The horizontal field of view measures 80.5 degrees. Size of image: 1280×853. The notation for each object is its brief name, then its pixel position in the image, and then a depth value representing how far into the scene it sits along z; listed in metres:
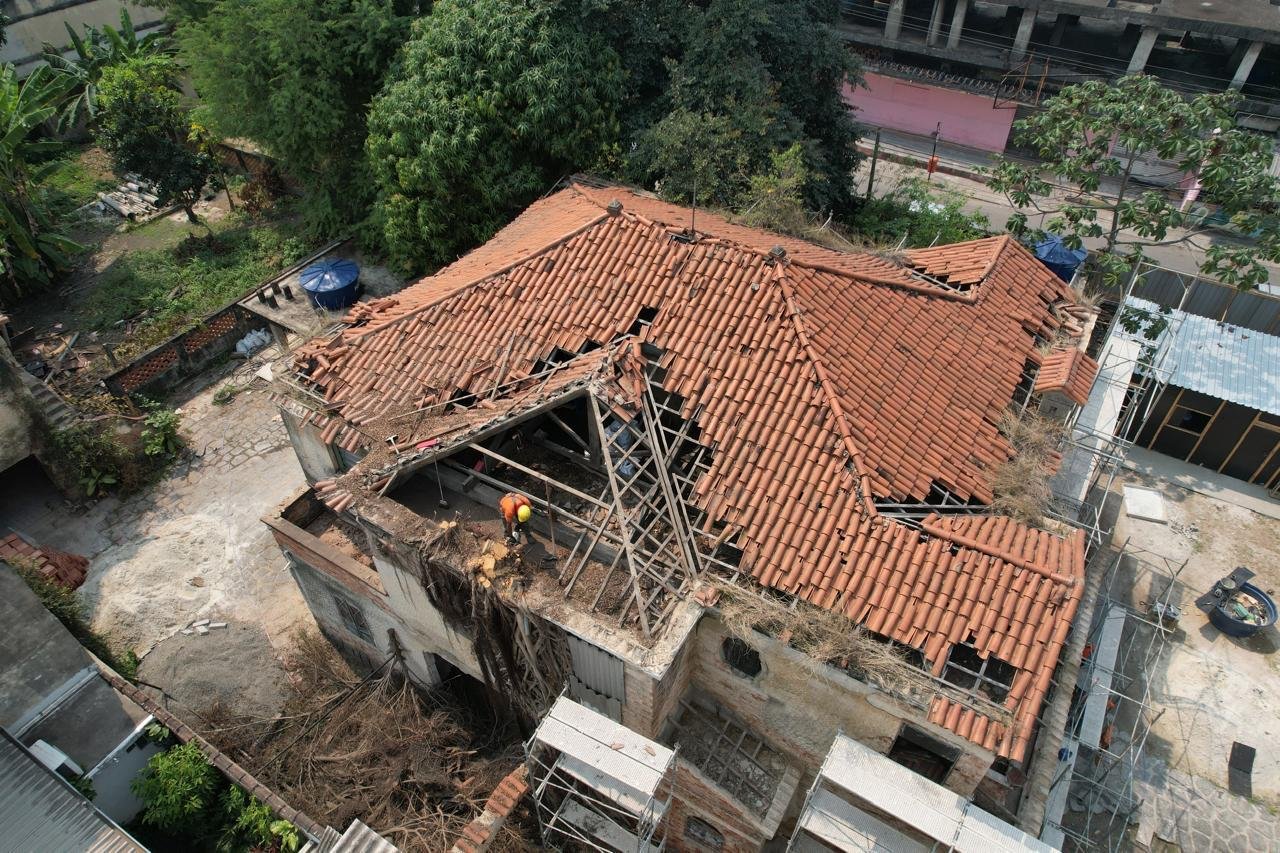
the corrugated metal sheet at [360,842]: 13.62
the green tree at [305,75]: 27.25
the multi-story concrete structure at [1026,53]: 41.28
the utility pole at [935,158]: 42.12
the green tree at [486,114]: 22.95
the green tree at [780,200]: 21.66
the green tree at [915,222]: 28.62
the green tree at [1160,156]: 22.77
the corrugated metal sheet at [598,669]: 13.12
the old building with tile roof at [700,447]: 12.48
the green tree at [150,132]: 31.56
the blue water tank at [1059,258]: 27.98
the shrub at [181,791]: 15.44
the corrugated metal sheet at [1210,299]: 27.80
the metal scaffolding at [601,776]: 12.62
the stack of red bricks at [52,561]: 21.69
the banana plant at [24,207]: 30.08
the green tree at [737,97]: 23.45
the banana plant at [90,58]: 37.84
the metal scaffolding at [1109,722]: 17.08
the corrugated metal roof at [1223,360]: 24.53
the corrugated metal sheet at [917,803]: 11.86
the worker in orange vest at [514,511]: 13.25
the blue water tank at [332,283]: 29.27
